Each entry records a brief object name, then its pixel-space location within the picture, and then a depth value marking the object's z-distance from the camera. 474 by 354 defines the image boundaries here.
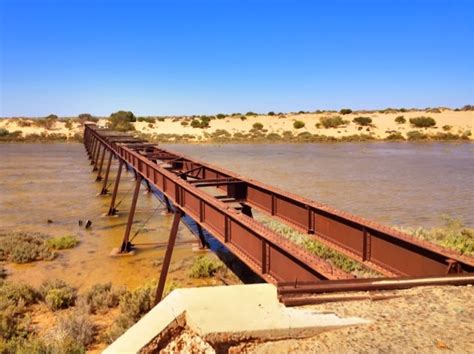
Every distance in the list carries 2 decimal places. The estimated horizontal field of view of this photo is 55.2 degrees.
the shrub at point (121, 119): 78.53
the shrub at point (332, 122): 67.38
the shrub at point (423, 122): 62.41
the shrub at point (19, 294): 8.17
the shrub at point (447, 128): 58.23
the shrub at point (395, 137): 51.96
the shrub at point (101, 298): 7.98
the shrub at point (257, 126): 71.81
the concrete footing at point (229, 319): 3.14
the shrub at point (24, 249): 11.34
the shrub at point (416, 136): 52.09
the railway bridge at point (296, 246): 4.20
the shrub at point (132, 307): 6.68
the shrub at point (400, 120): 66.93
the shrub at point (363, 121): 67.00
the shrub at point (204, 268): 9.82
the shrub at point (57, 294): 8.09
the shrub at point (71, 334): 5.62
